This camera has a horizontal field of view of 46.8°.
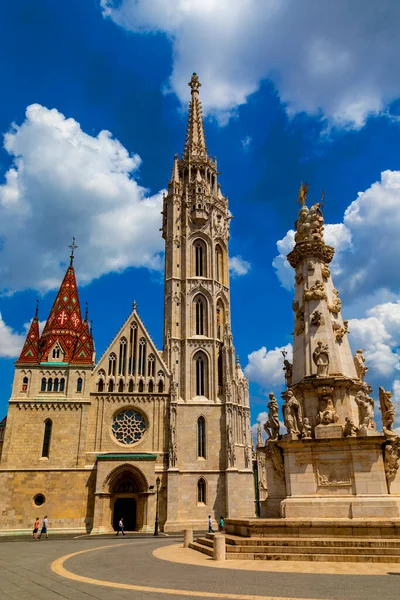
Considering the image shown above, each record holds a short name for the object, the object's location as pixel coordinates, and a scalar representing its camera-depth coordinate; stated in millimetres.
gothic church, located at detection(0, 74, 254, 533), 36031
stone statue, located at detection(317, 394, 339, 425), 15180
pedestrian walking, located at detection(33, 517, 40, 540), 28703
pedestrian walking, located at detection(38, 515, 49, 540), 29338
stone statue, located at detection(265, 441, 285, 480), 15484
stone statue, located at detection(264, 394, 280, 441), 16383
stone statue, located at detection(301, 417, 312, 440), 15000
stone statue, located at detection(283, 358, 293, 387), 17844
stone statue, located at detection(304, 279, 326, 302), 17719
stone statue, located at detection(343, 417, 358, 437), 14469
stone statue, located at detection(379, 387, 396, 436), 15162
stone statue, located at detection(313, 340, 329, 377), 16062
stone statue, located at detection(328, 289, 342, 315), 17922
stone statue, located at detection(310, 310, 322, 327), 17312
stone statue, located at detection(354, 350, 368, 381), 17297
